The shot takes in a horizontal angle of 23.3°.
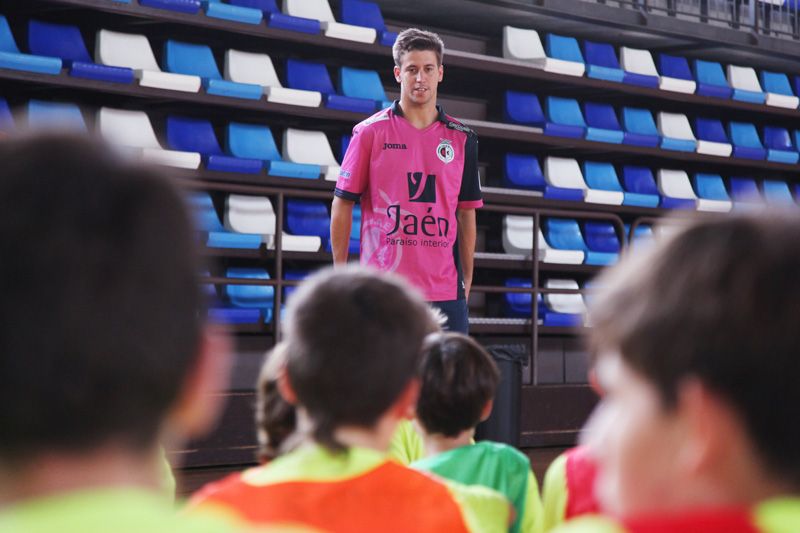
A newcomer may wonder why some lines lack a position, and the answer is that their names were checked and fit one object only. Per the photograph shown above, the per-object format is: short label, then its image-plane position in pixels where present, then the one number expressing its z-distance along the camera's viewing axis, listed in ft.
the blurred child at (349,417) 5.91
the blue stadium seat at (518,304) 35.31
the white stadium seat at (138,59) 28.15
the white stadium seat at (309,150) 31.26
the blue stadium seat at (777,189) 42.62
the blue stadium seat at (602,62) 37.13
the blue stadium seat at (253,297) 29.79
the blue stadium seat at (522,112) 36.18
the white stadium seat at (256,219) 29.72
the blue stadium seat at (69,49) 27.41
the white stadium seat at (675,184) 39.37
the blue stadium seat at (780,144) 42.06
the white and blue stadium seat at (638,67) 38.21
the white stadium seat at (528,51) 35.85
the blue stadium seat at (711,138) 39.82
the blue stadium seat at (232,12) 29.11
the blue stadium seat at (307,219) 31.09
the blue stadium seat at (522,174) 36.01
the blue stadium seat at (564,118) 36.18
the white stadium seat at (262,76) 30.32
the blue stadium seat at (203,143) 29.72
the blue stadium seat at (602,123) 37.16
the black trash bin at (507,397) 25.05
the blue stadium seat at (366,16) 32.47
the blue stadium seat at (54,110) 26.82
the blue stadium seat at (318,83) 31.68
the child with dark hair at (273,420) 8.53
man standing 19.47
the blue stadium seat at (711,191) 40.01
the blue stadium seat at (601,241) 36.78
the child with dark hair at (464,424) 9.56
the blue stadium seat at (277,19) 30.46
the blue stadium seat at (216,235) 28.90
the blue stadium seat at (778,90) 41.90
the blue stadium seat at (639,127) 38.02
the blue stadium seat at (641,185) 38.30
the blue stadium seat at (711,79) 40.17
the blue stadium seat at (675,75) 39.02
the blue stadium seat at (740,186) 41.17
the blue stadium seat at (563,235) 36.32
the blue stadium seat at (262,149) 30.51
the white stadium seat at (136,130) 28.15
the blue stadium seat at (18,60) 26.22
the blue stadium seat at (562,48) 36.97
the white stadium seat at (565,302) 35.85
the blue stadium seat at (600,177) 37.83
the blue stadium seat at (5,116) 25.47
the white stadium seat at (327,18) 31.19
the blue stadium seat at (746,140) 41.03
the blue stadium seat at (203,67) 29.32
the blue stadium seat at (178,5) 28.27
